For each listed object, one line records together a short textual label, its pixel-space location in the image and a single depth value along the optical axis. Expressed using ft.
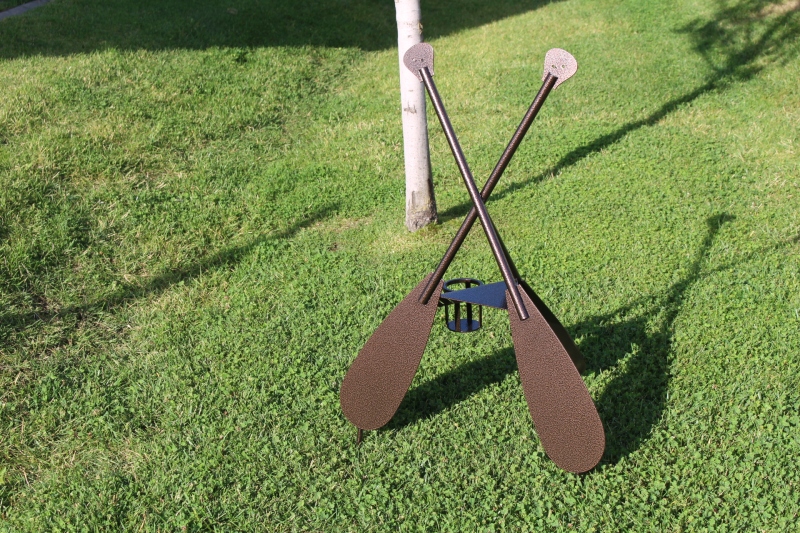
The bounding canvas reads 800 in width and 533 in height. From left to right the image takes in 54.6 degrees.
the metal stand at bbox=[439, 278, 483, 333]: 11.96
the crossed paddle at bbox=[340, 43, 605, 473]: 10.64
